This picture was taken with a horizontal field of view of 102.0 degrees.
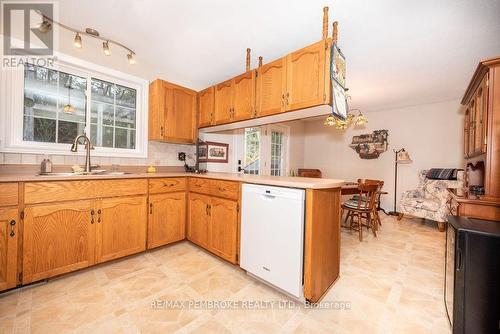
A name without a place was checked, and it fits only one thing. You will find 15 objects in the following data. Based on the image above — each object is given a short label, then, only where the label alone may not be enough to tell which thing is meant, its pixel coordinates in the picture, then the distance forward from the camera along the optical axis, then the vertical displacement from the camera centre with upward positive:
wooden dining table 3.25 -0.35
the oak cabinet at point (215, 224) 2.08 -0.68
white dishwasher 1.53 -0.58
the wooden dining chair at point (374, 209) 3.26 -0.66
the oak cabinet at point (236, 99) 2.37 +0.84
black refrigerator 1.18 -0.65
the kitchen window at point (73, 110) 2.07 +0.62
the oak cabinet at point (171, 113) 2.79 +0.74
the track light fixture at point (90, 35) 1.71 +1.36
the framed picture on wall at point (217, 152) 3.29 +0.22
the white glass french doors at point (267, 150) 4.77 +0.41
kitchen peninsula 1.57 -0.55
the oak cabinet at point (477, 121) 1.73 +0.53
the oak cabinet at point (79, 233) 1.68 -0.68
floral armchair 3.60 -0.56
